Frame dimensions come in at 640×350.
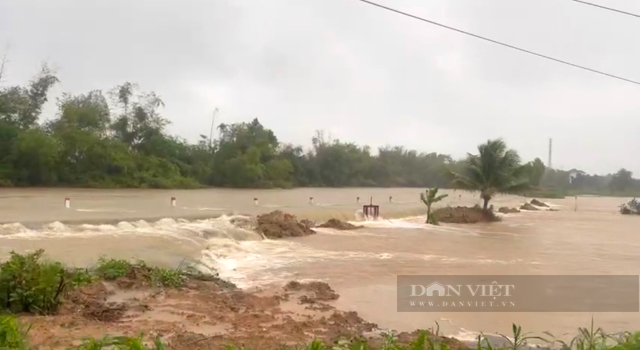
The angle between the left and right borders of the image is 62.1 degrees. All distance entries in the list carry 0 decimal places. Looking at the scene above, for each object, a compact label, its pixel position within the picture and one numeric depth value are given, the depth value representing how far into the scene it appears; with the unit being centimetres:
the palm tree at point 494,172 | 2705
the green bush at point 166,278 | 798
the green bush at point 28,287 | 590
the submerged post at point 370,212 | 2359
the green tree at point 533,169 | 2808
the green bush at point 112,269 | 799
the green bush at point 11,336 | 349
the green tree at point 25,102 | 3394
